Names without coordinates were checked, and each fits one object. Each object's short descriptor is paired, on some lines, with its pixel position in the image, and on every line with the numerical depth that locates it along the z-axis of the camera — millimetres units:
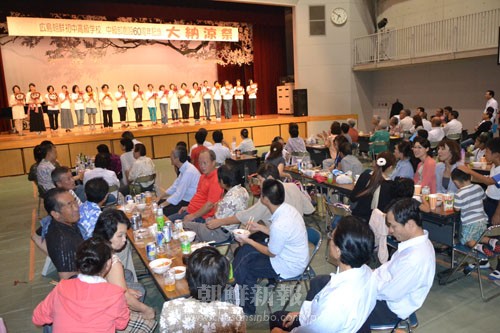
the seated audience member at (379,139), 8406
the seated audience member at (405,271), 2359
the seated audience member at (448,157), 4574
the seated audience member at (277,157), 6266
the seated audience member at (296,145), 7594
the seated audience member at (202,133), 6638
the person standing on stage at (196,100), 13922
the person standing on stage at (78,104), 12227
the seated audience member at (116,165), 6645
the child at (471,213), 3611
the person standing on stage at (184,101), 13749
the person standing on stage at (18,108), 11398
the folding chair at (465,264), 3318
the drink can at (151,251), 2943
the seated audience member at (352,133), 8785
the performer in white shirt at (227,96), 14125
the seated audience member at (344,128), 7535
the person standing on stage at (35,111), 11609
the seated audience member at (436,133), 8343
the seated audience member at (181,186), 4891
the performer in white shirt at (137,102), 13219
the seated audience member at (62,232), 2742
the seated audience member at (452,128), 8844
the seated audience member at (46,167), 5777
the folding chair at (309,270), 3170
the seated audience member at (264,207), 3613
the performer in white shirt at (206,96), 14045
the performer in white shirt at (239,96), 14335
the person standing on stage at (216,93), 14047
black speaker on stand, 14023
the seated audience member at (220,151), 7117
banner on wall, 11273
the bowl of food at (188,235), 3179
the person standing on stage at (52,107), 11833
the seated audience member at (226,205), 3777
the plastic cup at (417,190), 4281
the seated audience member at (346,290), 1948
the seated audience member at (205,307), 1896
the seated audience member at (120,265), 2512
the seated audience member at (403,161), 4876
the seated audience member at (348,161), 5503
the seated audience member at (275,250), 2992
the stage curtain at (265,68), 15742
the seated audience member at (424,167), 4520
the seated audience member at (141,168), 5859
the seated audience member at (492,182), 4141
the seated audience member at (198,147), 6558
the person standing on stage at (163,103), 13383
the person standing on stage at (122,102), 12883
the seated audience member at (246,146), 8102
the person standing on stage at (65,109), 12070
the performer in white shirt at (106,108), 12485
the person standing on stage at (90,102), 12398
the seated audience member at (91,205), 3479
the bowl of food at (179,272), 2570
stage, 10312
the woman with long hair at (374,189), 3975
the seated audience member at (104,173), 5336
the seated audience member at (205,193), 4188
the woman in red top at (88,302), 1979
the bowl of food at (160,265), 2639
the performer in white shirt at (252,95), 14375
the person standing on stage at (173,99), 13570
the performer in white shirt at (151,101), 13302
